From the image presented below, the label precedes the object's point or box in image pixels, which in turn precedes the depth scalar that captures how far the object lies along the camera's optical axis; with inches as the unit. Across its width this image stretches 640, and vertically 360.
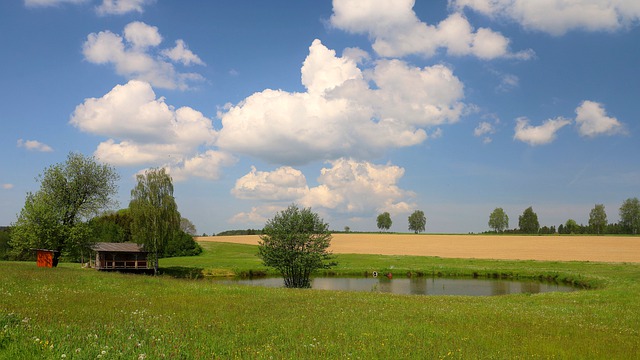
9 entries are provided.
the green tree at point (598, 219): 7472.4
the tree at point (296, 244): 1577.3
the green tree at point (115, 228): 3476.9
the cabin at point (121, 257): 2299.5
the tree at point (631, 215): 6993.1
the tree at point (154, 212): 2400.3
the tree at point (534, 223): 7834.6
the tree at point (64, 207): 1882.4
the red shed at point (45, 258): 1756.9
